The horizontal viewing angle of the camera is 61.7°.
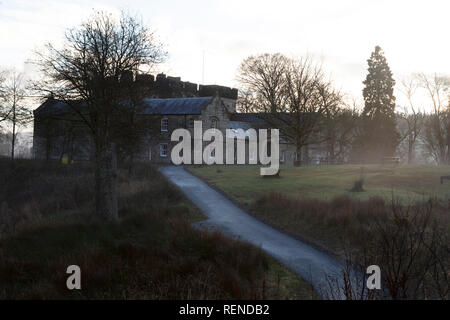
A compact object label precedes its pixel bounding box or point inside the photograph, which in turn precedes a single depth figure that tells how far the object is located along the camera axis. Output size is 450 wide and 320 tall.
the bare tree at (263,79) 42.82
